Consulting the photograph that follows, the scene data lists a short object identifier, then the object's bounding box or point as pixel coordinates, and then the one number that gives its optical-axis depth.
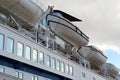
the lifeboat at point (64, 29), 32.59
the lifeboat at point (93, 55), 41.84
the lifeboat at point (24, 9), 23.94
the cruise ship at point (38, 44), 21.94
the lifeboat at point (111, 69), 50.59
